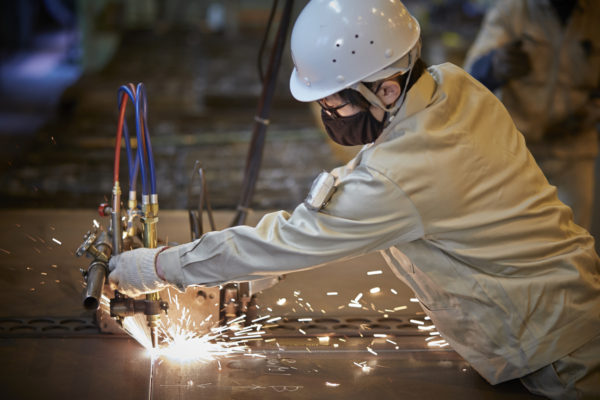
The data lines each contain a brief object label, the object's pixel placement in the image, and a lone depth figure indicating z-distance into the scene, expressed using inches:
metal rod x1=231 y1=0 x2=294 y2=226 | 139.8
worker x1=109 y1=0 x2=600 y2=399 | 83.0
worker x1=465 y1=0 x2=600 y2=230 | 159.8
